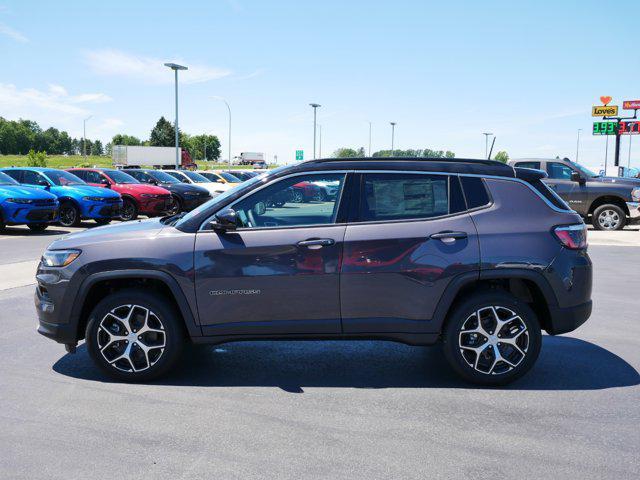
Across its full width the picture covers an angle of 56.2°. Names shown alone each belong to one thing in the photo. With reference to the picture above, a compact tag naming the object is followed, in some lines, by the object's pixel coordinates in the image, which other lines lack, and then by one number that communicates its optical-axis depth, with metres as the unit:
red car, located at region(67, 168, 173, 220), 19.03
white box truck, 60.91
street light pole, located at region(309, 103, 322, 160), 55.70
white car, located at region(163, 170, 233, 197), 24.02
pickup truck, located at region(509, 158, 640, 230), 16.88
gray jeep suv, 4.45
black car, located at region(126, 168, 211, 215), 21.36
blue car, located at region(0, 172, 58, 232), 14.52
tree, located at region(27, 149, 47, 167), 65.19
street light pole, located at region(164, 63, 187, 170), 35.99
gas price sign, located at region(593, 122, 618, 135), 34.27
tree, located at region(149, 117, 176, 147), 137.38
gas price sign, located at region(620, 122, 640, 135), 33.59
